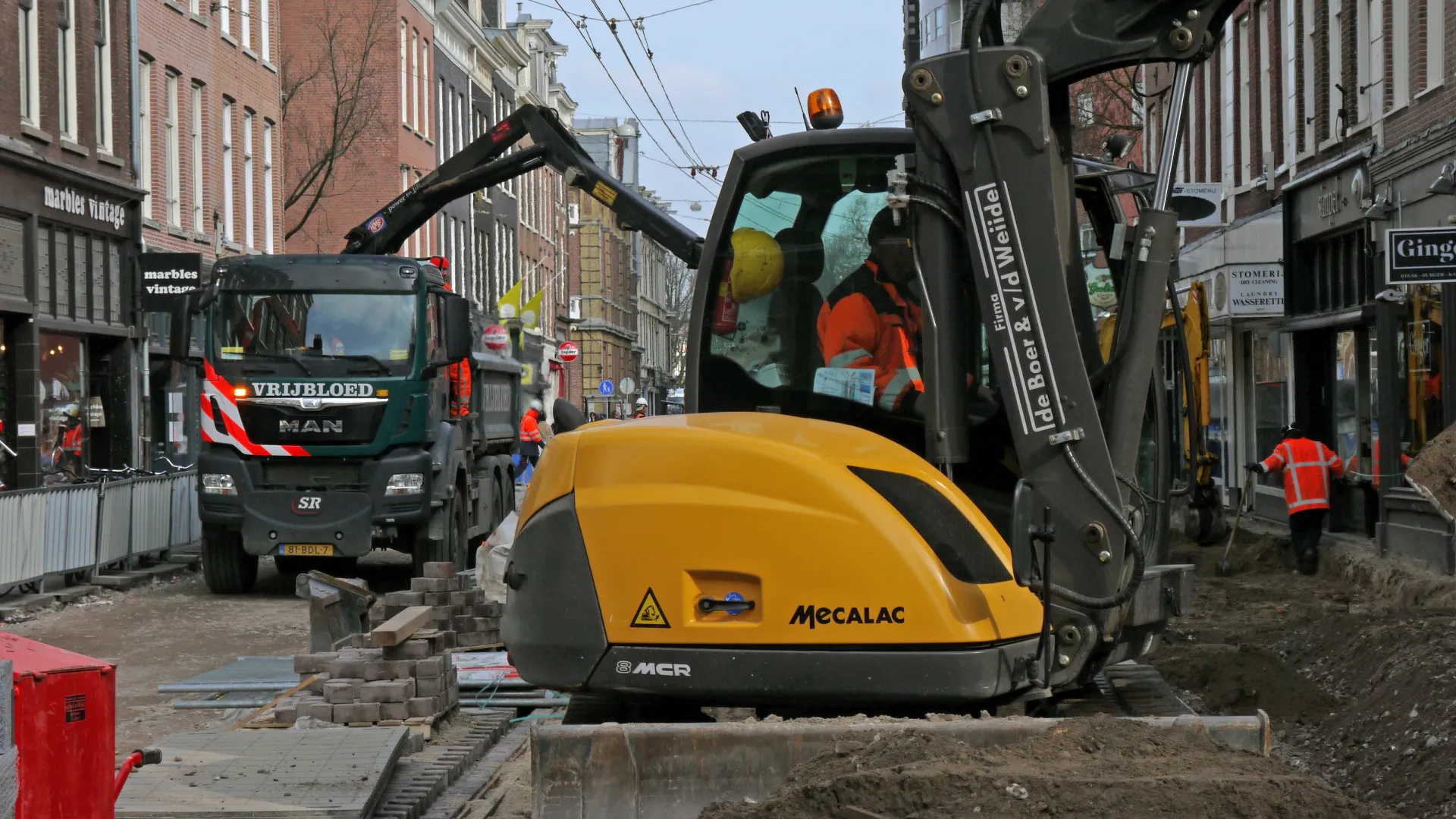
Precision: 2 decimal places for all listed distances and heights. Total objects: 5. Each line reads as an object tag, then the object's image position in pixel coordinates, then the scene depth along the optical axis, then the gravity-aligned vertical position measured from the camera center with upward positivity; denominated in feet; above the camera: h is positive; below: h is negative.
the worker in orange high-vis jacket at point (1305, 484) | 63.87 -2.93
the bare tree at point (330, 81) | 147.13 +26.47
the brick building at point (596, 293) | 300.81 +18.52
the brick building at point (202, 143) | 102.53 +15.82
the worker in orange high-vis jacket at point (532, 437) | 97.81 -1.57
